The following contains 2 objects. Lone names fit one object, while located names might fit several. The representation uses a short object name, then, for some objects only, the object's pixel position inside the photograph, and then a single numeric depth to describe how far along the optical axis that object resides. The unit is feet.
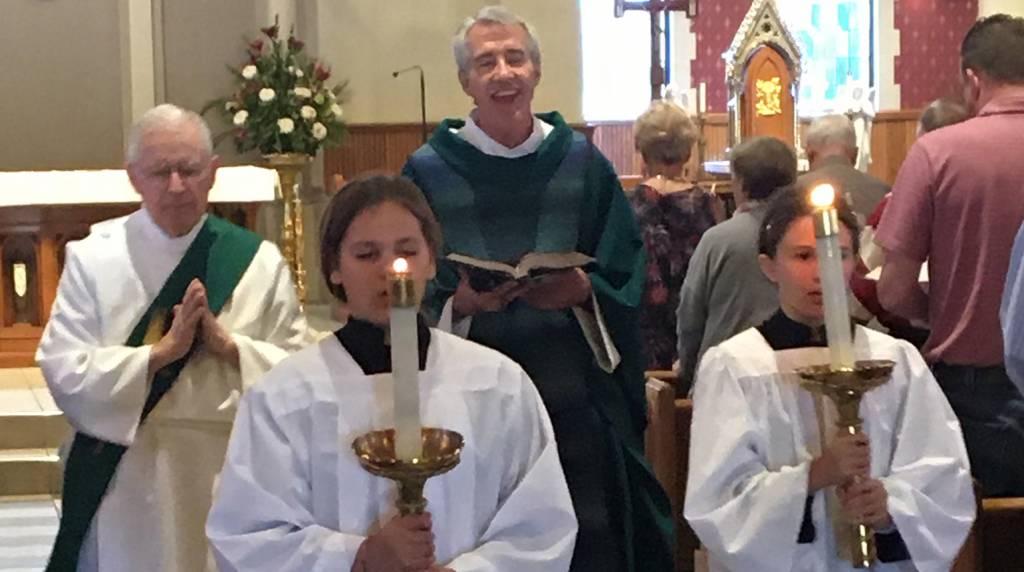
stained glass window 55.72
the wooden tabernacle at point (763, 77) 41.65
